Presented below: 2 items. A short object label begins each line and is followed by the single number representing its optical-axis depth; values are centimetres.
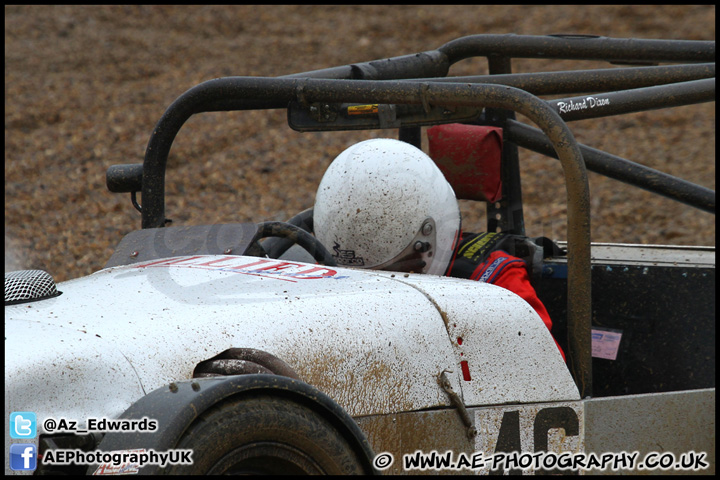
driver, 1168
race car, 1114
